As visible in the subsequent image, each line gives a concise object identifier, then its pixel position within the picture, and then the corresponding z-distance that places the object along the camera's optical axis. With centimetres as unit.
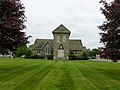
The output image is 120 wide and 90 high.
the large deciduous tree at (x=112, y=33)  751
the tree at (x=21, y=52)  3981
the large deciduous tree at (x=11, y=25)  792
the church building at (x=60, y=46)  2817
